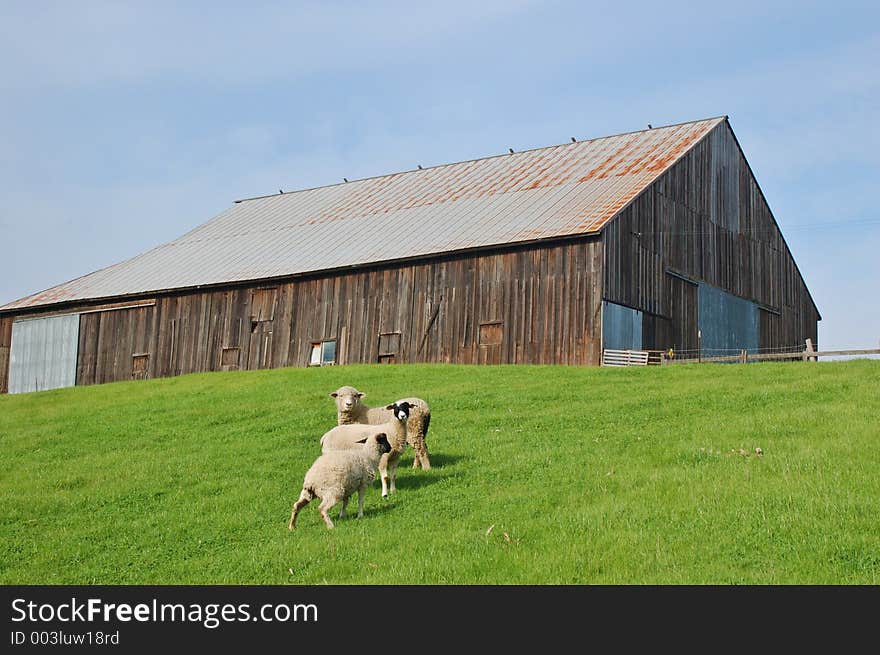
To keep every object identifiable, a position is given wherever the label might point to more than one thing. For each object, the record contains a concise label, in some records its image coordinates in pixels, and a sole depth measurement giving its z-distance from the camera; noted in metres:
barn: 37.19
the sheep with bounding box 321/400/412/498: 17.14
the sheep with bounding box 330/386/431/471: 18.64
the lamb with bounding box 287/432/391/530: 15.08
